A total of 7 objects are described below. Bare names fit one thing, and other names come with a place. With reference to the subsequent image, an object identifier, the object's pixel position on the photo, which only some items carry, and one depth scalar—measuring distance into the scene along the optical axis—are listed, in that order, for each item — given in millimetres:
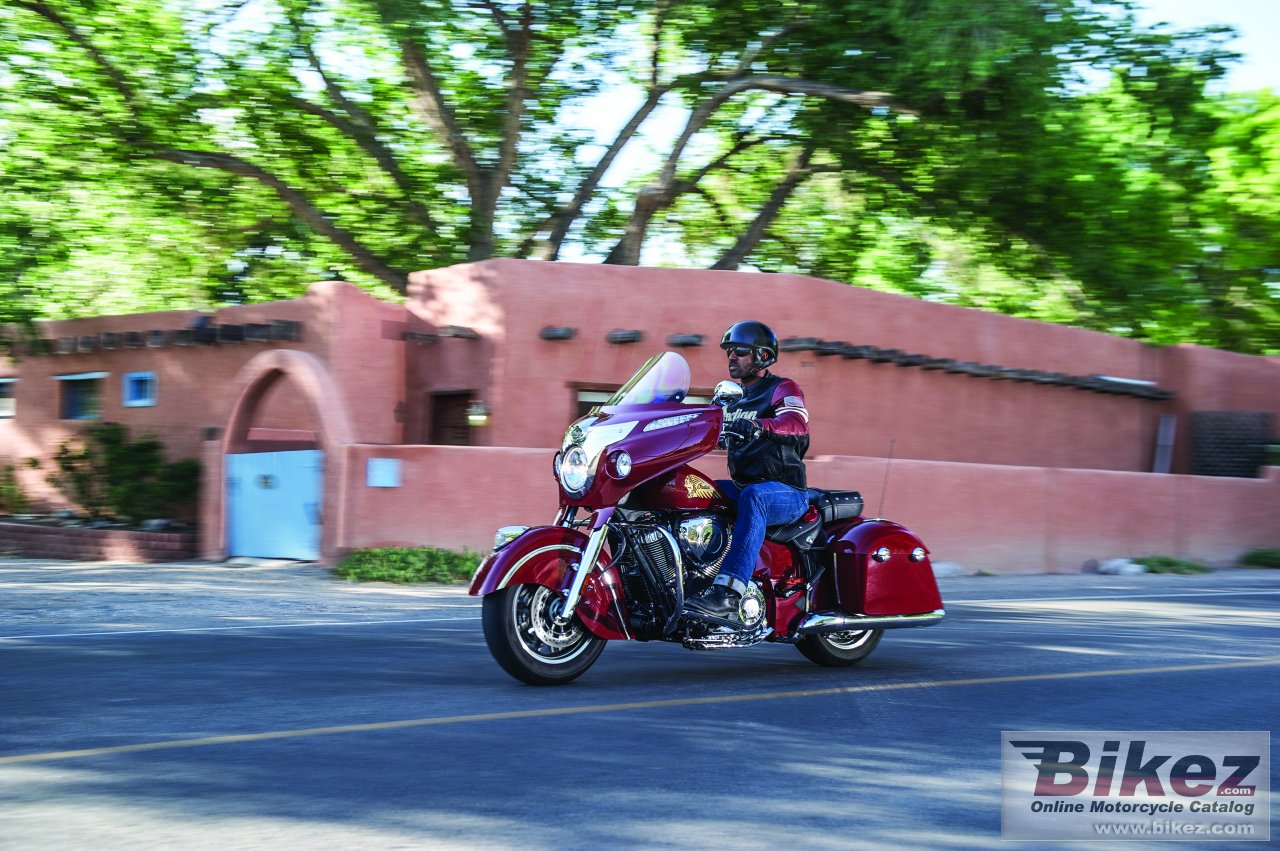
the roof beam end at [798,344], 18734
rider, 7484
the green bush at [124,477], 18516
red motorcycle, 7055
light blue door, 16172
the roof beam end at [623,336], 18141
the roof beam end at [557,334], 17953
